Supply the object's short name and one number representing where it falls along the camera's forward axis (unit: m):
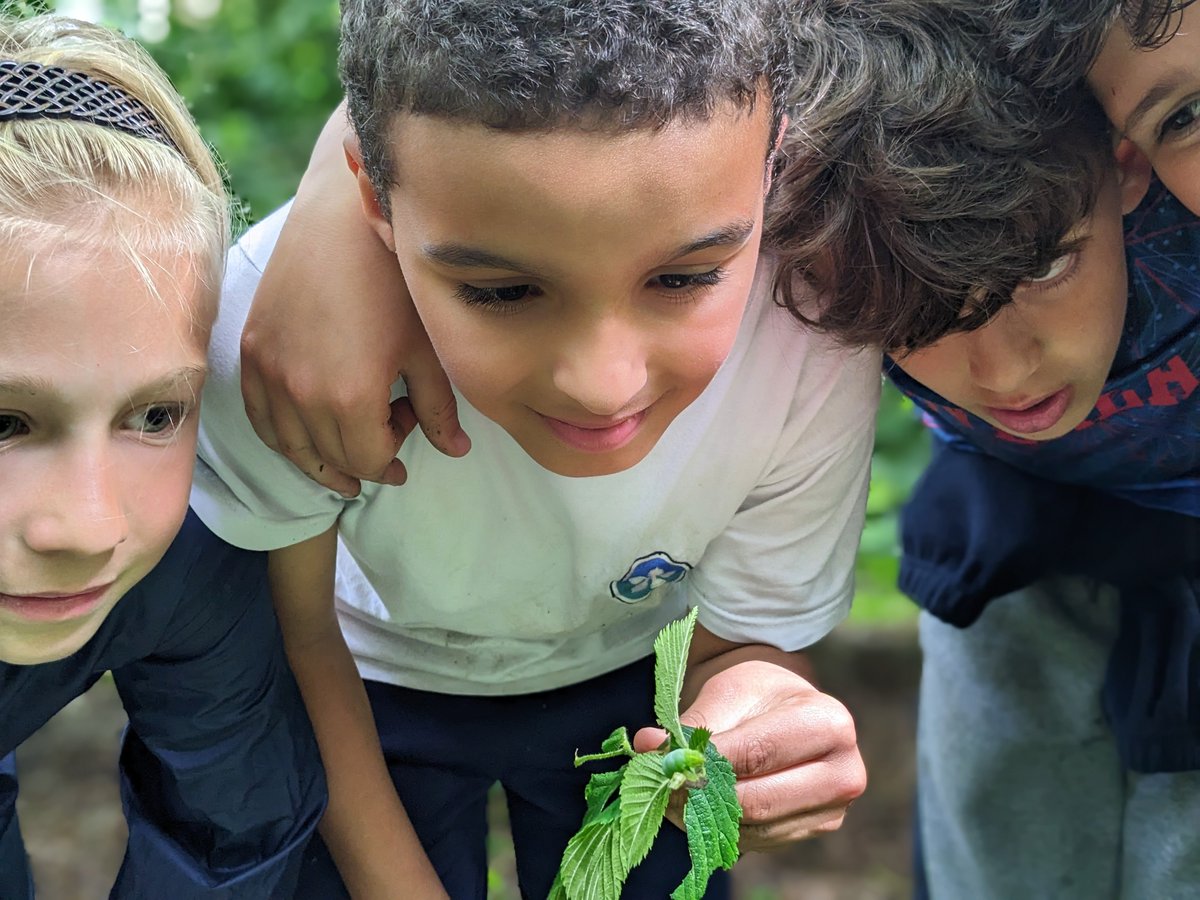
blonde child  1.06
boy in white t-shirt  1.03
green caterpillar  1.14
